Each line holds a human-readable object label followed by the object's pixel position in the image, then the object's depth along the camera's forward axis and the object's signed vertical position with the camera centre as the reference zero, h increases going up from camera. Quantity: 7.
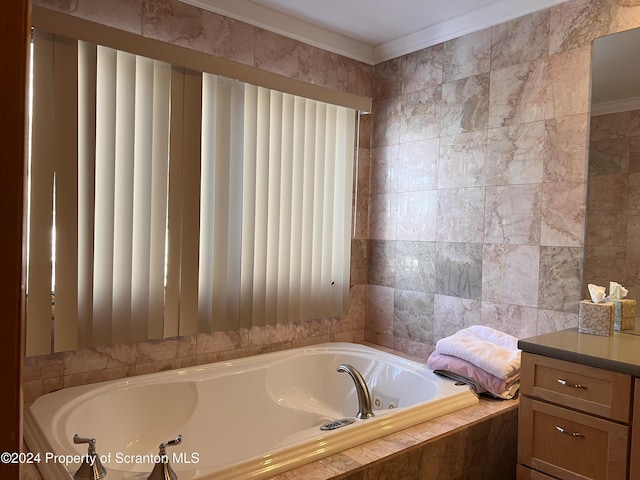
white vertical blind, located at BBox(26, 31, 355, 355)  1.91 +0.10
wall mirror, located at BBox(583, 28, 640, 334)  1.97 +0.29
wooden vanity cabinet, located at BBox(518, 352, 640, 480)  1.49 -0.66
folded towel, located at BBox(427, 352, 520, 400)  2.07 -0.69
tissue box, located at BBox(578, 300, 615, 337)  1.87 -0.36
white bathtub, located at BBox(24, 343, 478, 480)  1.51 -0.81
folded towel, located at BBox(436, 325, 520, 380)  2.07 -0.58
